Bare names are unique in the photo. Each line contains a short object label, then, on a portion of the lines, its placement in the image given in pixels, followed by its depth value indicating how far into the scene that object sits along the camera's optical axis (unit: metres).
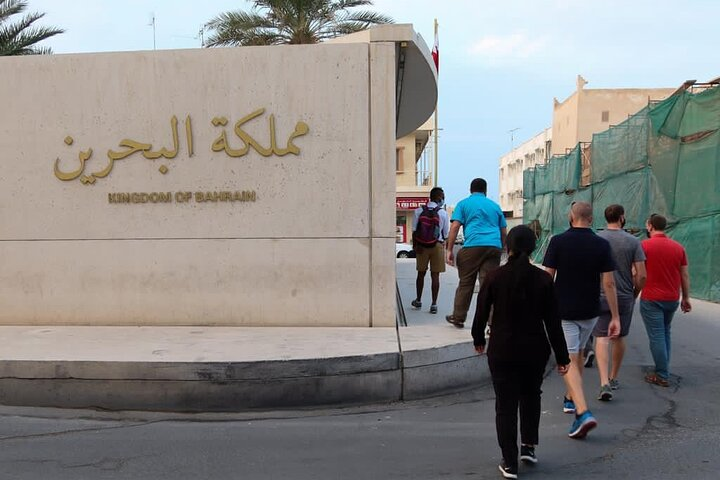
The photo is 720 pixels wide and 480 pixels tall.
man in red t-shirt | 6.33
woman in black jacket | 4.03
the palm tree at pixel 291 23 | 17.81
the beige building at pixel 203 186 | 7.40
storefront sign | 36.75
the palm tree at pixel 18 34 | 18.70
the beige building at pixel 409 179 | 36.75
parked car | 30.66
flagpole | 30.99
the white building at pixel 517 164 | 61.41
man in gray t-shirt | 5.80
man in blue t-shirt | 6.97
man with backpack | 8.54
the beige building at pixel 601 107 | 43.78
